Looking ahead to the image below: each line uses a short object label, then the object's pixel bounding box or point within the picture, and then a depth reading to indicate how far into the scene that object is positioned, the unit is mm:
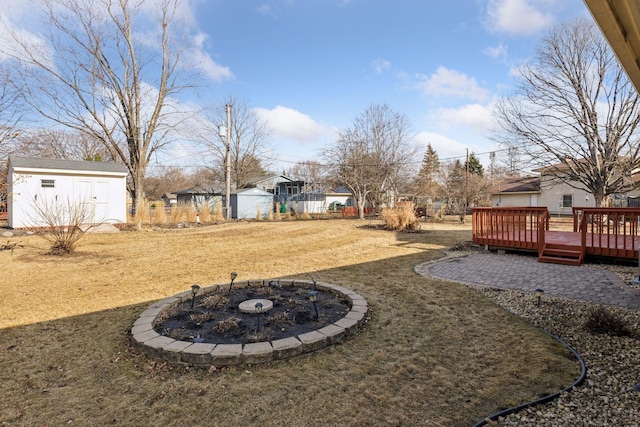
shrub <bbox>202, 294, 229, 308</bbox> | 3531
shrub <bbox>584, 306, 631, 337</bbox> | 2871
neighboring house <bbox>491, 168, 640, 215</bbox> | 23255
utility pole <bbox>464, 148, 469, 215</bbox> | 19041
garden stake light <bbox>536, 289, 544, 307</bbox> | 3768
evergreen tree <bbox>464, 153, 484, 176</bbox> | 41344
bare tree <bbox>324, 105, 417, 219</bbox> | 20641
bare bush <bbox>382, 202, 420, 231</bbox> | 12688
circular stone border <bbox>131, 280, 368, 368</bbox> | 2424
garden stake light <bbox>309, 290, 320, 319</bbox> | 3080
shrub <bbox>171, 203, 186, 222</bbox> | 16106
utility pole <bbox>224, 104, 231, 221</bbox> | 18298
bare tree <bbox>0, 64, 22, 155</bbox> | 9293
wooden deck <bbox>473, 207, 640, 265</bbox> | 6281
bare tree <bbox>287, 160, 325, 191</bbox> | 32625
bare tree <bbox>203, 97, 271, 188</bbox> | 27484
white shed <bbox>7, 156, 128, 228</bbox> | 12172
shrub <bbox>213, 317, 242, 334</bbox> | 2893
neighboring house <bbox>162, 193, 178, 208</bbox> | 41562
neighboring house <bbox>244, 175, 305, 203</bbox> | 30656
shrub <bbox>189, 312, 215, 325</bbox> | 3131
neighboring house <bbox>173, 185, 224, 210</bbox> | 25859
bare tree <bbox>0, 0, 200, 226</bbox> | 14883
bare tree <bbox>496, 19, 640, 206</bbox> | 11305
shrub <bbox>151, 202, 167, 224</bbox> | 15109
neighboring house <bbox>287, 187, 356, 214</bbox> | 30688
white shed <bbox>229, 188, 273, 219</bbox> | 23078
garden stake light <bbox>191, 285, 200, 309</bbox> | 3544
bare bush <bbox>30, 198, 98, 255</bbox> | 7305
